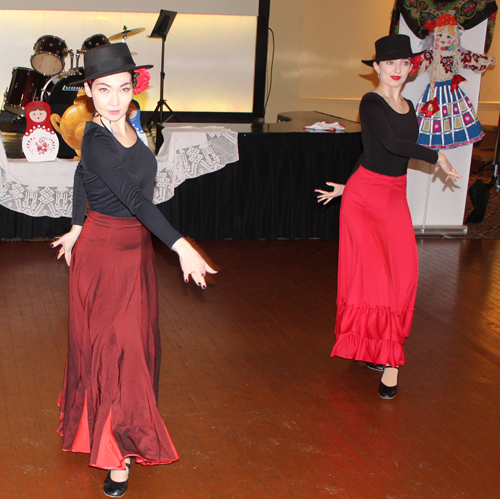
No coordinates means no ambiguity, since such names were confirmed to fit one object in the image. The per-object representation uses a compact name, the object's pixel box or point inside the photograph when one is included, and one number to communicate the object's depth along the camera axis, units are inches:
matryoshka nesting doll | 194.9
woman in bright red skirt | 111.7
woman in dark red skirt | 79.2
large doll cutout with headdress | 200.7
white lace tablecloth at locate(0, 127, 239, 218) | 191.3
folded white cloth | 219.5
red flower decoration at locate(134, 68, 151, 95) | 116.9
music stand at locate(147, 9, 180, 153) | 273.0
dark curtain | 208.1
